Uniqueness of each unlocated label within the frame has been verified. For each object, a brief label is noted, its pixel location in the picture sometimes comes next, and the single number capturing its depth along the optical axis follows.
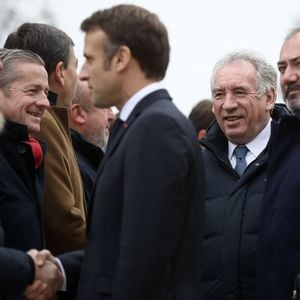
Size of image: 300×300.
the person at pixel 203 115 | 7.46
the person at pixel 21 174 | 4.25
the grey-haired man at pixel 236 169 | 4.90
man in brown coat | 4.88
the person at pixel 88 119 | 6.15
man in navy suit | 3.70
